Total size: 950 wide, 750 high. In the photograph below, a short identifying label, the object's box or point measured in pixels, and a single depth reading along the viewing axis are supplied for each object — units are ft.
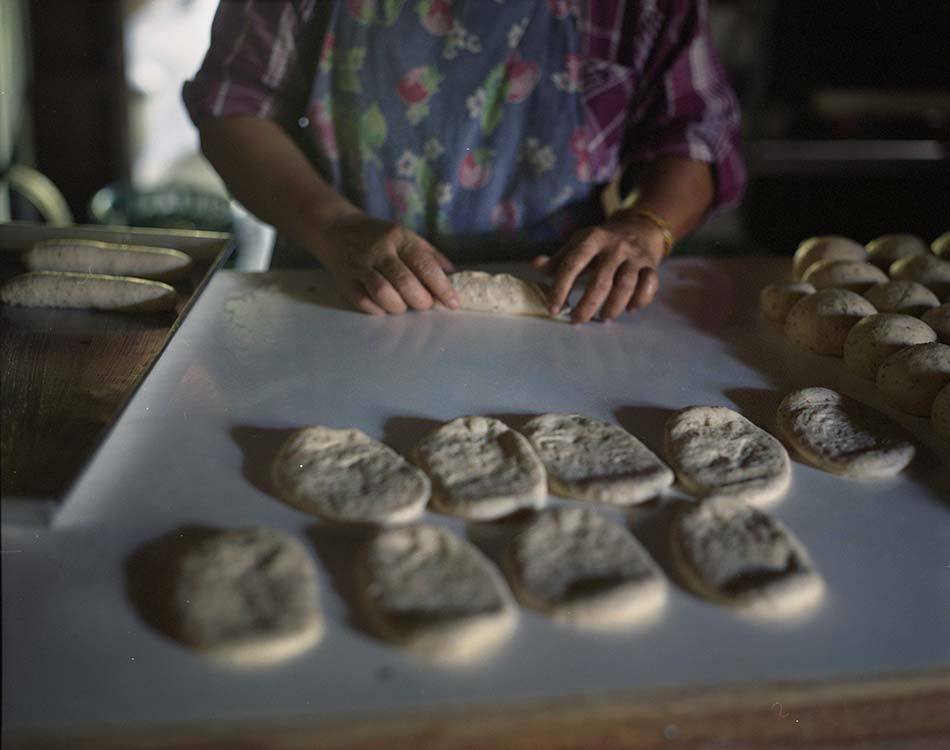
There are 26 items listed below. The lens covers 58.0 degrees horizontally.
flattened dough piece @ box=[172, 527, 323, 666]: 2.18
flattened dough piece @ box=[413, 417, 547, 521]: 2.80
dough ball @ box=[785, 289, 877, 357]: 4.15
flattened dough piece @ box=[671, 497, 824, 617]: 2.47
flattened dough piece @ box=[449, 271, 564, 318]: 4.41
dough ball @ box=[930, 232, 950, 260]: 5.08
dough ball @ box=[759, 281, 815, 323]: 4.47
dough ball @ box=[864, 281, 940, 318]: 4.31
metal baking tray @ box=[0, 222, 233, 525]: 2.77
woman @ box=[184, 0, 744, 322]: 4.87
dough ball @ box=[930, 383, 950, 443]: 3.40
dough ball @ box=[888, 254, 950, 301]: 4.61
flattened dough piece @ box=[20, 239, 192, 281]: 4.44
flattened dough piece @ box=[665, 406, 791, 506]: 3.00
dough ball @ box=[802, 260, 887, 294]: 4.64
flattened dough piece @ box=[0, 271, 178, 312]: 4.10
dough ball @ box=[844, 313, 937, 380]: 3.88
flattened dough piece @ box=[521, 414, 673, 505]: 2.91
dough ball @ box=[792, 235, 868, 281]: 5.02
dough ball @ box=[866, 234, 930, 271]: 5.08
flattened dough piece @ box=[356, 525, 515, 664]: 2.23
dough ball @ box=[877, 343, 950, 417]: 3.59
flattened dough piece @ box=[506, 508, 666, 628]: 2.37
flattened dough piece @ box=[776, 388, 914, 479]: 3.17
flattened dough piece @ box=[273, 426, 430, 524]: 2.73
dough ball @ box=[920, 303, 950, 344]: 4.05
